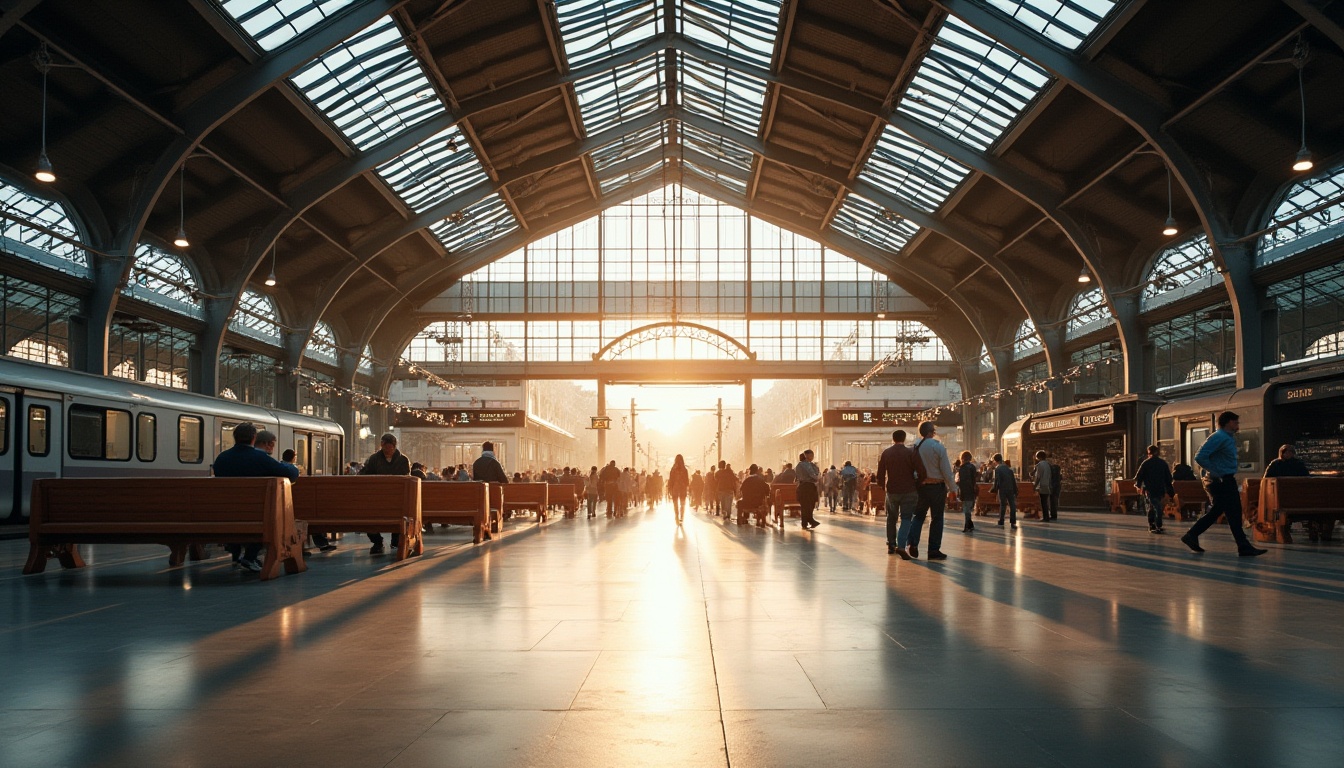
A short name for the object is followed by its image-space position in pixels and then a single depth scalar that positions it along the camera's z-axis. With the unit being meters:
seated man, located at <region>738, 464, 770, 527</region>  20.03
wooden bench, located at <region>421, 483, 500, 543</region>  14.61
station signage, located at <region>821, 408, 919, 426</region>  40.44
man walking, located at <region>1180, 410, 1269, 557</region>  11.42
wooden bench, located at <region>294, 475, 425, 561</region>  11.19
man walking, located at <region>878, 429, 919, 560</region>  11.88
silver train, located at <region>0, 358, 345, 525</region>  14.72
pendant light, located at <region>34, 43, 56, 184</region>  14.34
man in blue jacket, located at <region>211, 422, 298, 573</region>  9.86
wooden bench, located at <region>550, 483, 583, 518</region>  26.45
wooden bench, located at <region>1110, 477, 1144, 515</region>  25.14
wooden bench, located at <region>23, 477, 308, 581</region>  9.01
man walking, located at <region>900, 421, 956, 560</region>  11.55
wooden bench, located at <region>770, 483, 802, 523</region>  20.54
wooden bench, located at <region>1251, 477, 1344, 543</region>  13.39
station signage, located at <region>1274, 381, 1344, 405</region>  15.73
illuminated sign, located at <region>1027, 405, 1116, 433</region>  25.41
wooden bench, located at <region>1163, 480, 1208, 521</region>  19.23
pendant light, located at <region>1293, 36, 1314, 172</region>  15.24
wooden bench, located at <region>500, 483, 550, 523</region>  22.47
